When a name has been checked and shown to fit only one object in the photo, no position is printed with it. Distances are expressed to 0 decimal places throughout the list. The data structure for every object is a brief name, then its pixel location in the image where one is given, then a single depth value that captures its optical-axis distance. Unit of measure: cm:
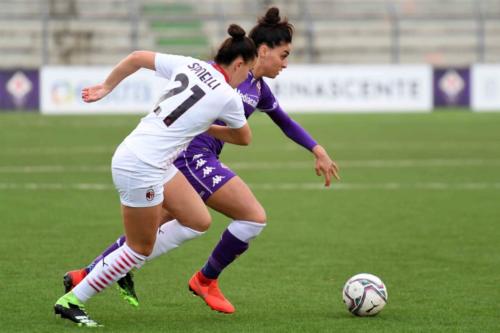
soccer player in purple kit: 1527
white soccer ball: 1497
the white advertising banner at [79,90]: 6053
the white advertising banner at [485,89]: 6312
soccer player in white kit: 1370
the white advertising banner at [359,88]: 6203
